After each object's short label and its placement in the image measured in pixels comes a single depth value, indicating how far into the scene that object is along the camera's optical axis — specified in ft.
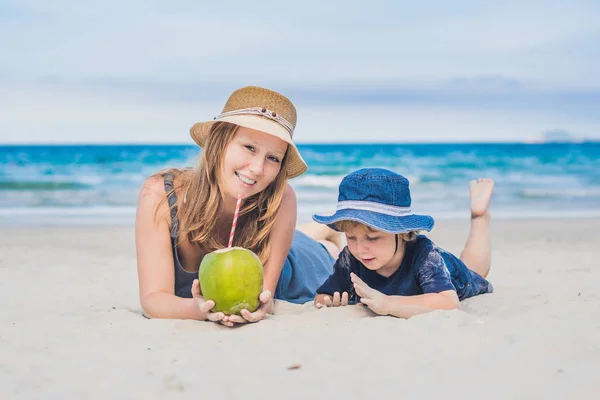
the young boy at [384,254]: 12.16
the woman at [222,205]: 12.32
